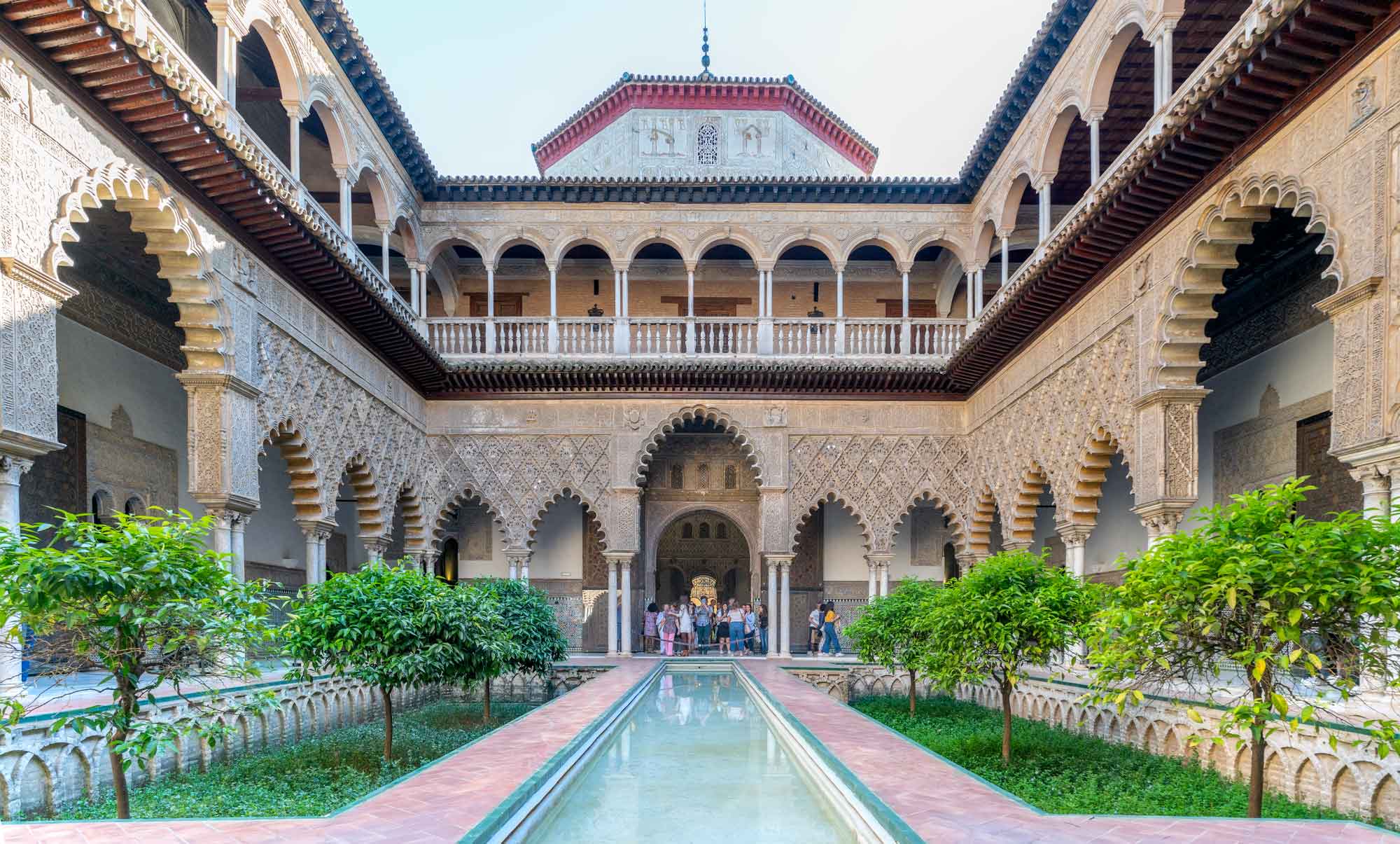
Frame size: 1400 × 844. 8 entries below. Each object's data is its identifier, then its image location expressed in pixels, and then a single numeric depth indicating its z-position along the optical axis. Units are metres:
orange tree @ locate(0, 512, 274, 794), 3.99
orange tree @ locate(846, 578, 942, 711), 9.12
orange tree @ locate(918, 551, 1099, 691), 6.59
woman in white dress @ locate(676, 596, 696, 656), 15.56
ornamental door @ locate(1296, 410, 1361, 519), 8.91
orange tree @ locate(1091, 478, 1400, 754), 3.77
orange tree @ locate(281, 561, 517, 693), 6.90
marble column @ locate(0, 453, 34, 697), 5.32
